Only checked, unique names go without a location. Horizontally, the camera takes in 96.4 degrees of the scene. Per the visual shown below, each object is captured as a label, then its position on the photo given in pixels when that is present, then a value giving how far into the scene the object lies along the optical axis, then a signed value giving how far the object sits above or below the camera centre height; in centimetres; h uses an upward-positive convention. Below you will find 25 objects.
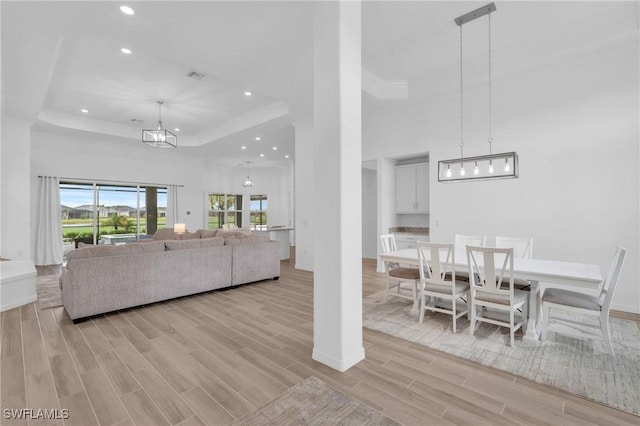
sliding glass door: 759 +13
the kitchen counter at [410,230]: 618 -36
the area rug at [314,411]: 173 -125
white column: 232 +24
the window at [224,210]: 1099 +20
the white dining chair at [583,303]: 250 -83
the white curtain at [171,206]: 906 +30
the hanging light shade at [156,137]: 537 +150
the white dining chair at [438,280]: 305 -74
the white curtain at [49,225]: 686 -21
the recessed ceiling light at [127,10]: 286 +209
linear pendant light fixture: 312 +83
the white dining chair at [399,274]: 362 -79
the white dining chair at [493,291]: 269 -76
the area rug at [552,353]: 205 -125
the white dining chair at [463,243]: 361 -42
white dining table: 252 -56
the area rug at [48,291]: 396 -119
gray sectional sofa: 336 -77
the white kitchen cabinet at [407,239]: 603 -54
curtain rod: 735 +96
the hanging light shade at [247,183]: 1011 +113
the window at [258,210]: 1186 +20
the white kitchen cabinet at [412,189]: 601 +55
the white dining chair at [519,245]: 367 -42
